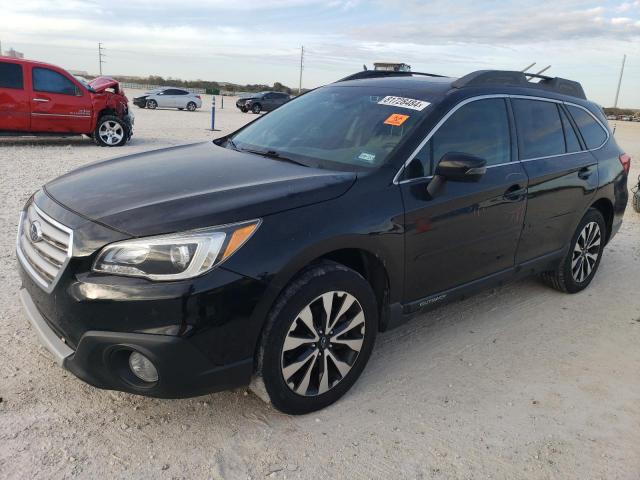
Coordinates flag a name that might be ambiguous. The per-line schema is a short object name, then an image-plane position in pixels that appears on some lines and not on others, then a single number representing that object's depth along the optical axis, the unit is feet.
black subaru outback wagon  7.93
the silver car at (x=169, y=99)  103.91
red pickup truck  35.94
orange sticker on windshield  11.26
